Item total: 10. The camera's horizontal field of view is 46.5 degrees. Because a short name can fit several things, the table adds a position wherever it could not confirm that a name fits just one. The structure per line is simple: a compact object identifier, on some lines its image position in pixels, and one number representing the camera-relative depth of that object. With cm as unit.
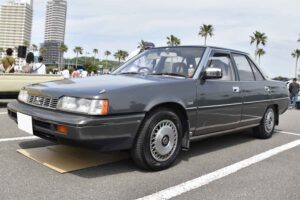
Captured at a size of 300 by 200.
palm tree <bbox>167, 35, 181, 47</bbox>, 8093
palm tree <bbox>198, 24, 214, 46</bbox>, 7206
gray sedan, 344
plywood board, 392
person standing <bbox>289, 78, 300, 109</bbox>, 1706
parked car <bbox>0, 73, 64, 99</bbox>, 929
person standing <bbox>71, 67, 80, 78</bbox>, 2033
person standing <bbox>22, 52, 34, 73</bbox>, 1073
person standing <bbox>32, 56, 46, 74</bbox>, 1175
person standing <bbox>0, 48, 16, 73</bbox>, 1034
